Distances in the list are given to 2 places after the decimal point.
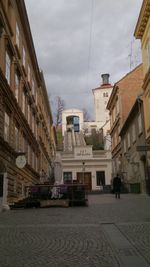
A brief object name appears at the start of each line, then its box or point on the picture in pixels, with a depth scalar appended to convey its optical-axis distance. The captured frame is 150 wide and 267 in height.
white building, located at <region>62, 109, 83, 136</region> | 98.12
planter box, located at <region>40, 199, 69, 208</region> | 18.44
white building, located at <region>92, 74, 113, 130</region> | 105.50
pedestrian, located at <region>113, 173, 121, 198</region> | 25.53
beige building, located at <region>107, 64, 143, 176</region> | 42.44
